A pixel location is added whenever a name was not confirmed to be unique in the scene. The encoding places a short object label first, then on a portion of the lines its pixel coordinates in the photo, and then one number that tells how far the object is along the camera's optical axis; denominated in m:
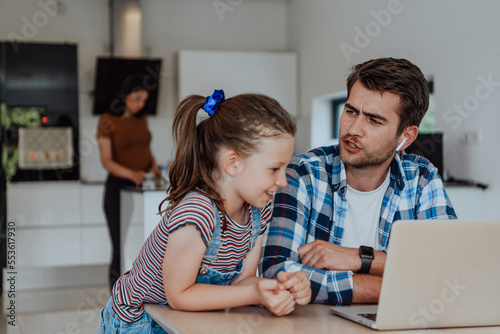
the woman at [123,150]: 4.57
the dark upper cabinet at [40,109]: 5.67
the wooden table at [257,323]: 1.74
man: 2.20
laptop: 1.70
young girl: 1.83
